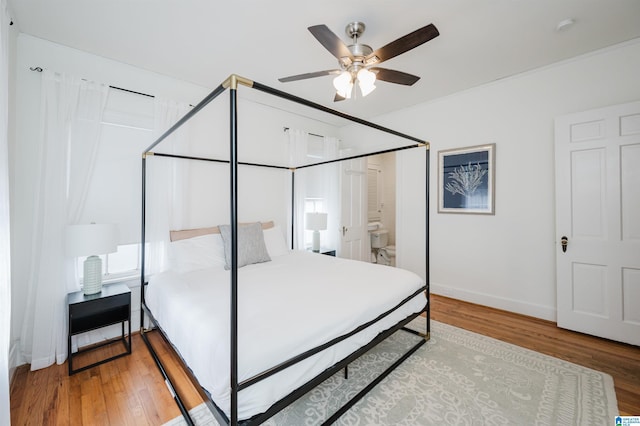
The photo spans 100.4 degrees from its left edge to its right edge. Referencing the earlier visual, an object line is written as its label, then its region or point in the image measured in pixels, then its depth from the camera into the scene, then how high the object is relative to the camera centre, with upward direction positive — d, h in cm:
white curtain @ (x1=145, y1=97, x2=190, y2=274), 269 +29
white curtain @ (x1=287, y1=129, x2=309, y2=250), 389 +42
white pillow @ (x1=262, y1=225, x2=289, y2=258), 318 -33
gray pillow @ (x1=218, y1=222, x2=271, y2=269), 270 -32
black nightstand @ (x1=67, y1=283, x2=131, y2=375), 206 -79
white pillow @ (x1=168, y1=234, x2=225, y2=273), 250 -38
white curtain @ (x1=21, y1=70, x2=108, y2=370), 213 +11
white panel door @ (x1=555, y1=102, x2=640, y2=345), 239 -7
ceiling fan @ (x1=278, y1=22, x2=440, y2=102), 166 +111
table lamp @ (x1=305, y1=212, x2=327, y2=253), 391 -14
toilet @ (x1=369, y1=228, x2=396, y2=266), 522 -68
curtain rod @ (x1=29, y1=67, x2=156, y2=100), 221 +123
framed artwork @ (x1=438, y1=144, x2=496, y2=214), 327 +45
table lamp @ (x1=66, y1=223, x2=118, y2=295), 207 -24
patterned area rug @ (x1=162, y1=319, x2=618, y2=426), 160 -121
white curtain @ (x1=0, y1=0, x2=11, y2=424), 121 -16
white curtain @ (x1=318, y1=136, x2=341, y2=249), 433 +30
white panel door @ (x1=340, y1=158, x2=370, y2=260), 443 +8
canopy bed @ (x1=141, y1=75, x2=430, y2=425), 119 -59
